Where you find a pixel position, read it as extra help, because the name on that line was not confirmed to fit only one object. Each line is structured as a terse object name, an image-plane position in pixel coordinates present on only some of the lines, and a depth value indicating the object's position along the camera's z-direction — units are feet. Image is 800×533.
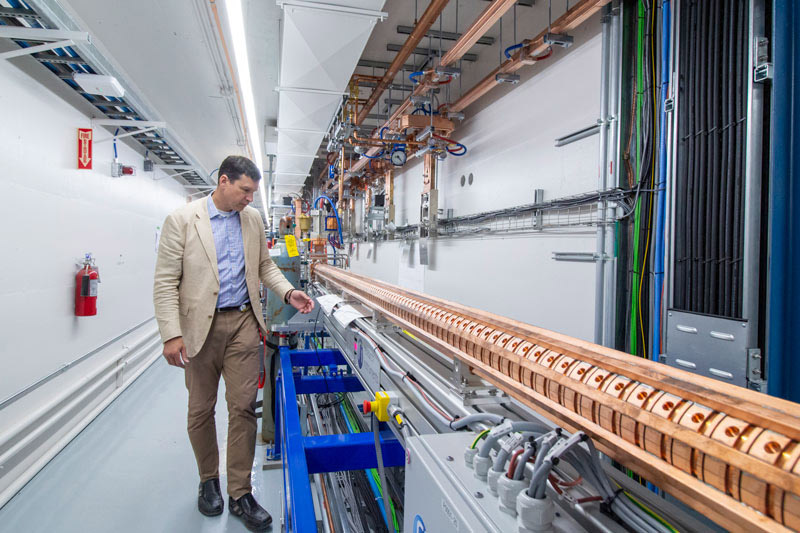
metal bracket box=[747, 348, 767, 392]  4.31
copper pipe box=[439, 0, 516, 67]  6.42
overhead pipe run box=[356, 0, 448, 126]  7.70
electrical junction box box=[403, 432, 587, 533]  1.91
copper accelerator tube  1.51
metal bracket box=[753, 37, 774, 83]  4.23
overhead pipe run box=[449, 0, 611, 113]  6.29
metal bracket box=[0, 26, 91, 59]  5.97
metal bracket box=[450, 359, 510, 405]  3.31
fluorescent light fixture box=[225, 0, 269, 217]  5.71
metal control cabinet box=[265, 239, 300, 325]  8.37
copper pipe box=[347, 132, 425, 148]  13.08
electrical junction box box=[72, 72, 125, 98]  7.67
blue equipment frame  3.50
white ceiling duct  6.65
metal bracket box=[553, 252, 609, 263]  7.11
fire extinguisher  9.22
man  5.46
